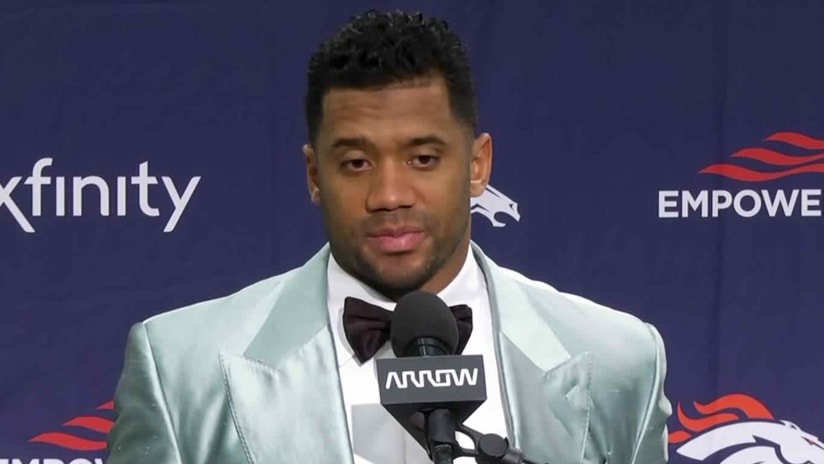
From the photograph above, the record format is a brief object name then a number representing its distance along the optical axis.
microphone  5.23
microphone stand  5.22
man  5.51
